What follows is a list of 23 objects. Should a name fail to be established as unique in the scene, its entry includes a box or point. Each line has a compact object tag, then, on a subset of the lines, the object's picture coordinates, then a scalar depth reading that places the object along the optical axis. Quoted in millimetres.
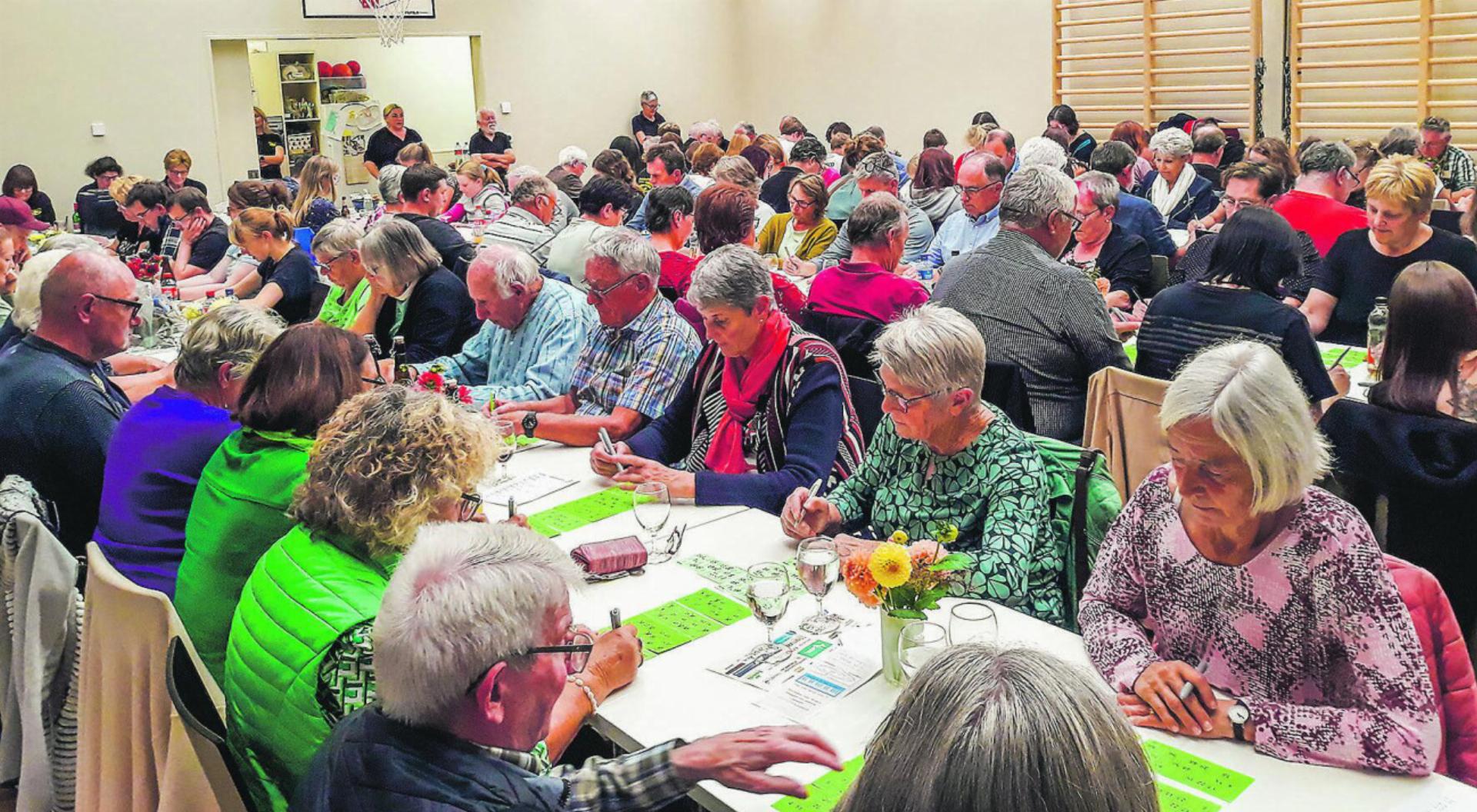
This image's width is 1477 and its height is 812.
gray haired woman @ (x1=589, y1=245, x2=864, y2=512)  3270
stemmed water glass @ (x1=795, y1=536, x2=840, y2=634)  2333
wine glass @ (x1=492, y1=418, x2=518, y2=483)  3545
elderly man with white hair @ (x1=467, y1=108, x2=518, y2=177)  13844
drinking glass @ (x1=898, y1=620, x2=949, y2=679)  2021
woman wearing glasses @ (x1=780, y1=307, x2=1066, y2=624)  2572
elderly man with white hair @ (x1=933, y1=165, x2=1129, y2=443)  3973
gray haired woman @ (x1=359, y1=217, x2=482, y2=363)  4961
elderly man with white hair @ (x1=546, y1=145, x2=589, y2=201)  9383
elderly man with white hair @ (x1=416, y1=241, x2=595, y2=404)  4406
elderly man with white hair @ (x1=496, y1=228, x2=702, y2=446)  3996
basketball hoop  13305
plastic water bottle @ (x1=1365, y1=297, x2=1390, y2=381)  4105
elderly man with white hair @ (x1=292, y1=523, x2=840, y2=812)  1558
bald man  3400
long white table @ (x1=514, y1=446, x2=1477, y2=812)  1771
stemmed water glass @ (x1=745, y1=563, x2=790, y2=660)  2287
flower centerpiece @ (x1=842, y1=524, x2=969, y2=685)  2084
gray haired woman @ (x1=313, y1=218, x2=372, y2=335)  5512
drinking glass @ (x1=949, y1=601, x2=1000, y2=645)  2025
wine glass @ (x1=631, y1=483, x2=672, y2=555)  2793
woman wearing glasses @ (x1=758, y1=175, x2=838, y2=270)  6867
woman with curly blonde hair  1948
